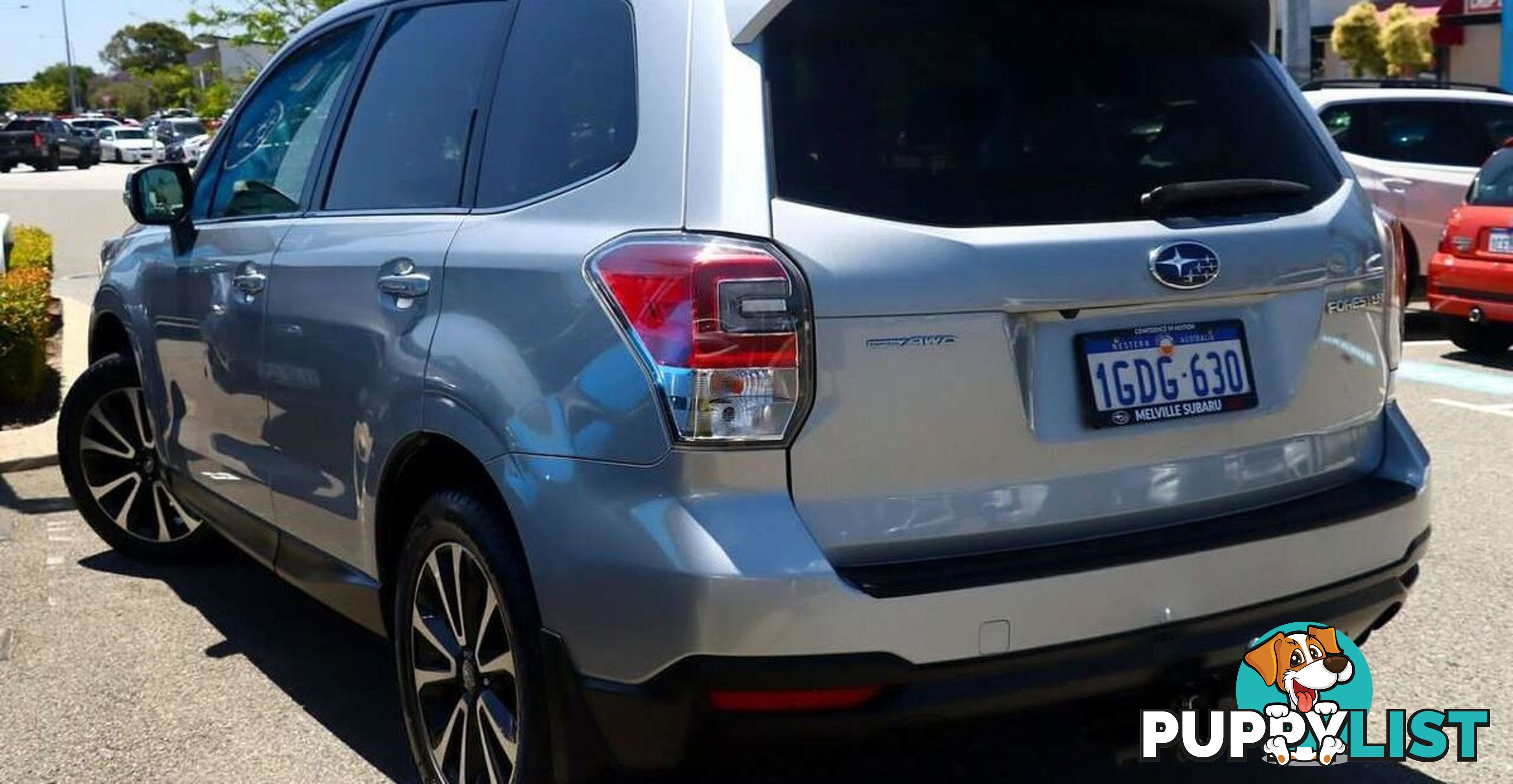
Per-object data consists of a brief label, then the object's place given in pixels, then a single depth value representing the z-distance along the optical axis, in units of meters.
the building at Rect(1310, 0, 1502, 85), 28.38
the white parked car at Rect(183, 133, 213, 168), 45.72
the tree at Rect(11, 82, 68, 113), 109.50
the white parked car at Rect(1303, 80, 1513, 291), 11.98
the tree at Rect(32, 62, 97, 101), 134.38
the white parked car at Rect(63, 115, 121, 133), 65.31
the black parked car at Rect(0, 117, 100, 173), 52.91
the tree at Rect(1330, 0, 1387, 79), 28.59
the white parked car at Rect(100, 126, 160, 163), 61.22
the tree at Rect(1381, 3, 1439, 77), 27.73
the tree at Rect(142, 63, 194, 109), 69.19
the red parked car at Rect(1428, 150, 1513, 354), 10.28
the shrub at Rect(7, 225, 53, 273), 12.28
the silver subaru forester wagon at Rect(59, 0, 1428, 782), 2.81
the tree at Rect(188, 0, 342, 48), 17.45
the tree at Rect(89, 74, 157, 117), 110.38
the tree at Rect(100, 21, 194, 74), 119.19
